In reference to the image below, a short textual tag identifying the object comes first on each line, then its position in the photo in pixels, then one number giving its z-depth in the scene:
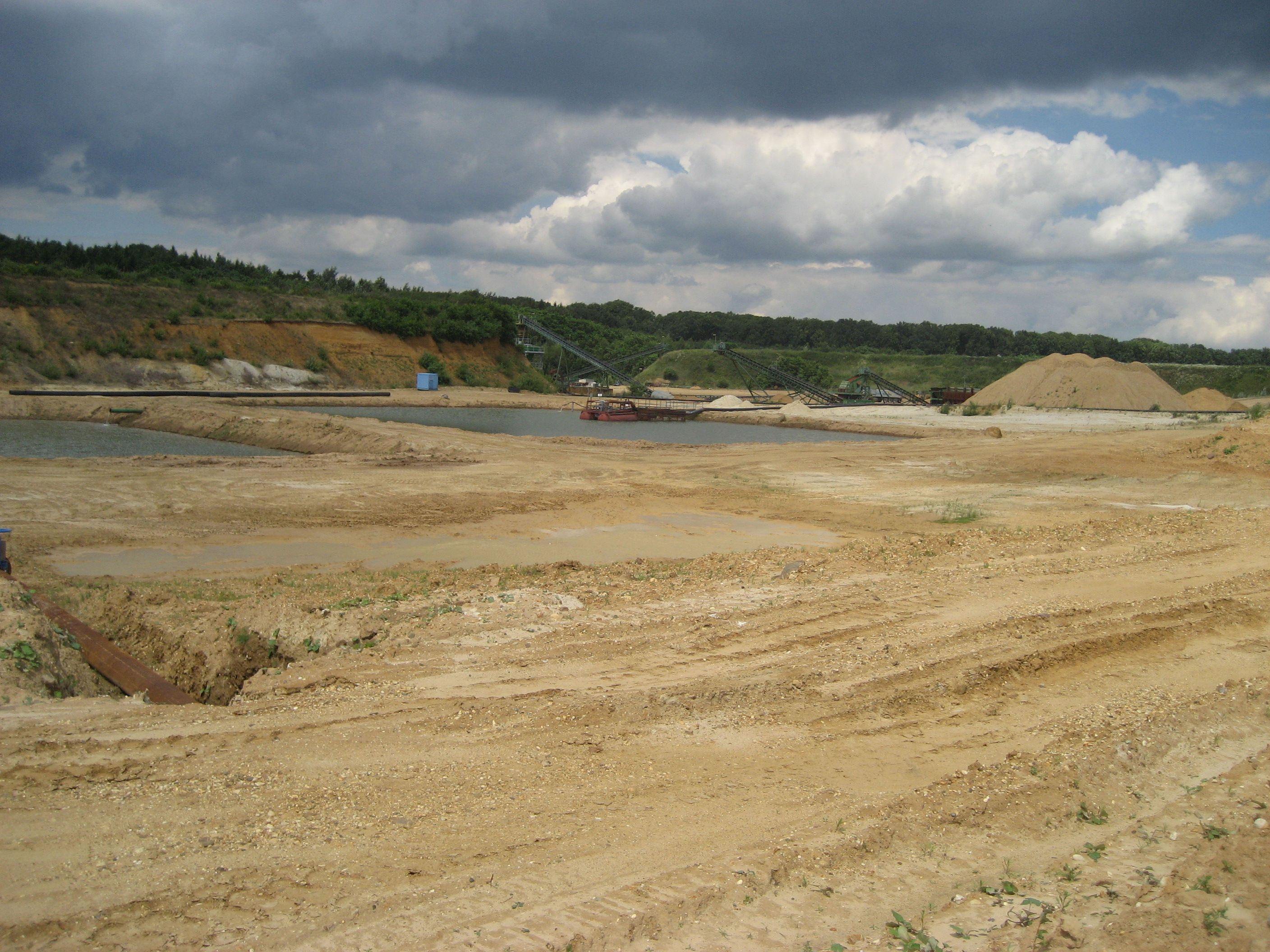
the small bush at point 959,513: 19.72
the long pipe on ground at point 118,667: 7.96
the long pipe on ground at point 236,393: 46.66
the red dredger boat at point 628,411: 56.66
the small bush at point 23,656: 7.61
